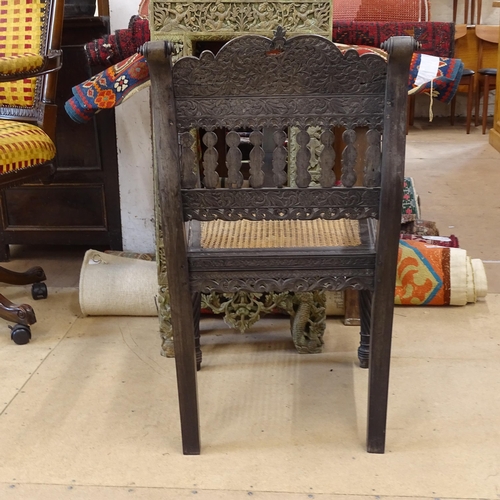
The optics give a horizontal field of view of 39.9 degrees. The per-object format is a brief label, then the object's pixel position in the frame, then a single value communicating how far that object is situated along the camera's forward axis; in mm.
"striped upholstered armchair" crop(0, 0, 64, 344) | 2121
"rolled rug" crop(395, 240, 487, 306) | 2426
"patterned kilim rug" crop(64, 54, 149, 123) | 2014
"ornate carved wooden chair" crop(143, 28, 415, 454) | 1361
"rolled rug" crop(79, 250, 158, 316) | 2381
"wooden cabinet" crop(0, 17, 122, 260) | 2762
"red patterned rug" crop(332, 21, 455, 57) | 2379
